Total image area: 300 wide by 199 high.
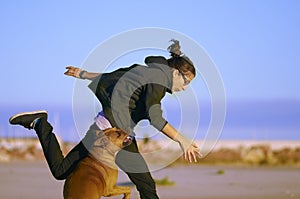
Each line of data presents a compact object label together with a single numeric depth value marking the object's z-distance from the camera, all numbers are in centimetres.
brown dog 1500
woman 1462
